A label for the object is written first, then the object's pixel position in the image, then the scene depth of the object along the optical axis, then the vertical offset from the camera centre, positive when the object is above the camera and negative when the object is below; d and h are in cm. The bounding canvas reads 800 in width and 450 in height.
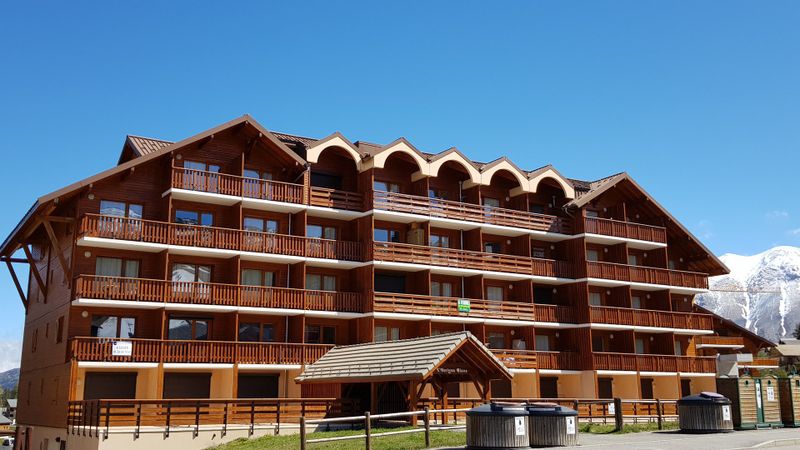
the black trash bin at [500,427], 2362 -97
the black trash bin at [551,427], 2456 -100
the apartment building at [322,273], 3697 +595
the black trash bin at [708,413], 2902 -73
